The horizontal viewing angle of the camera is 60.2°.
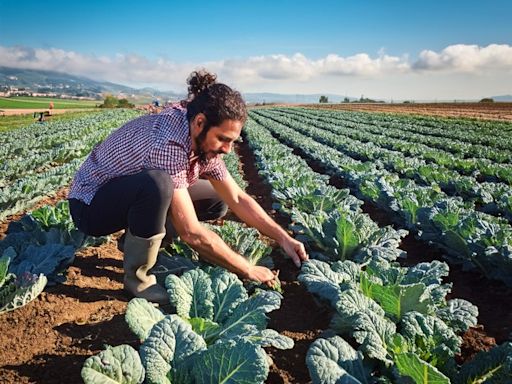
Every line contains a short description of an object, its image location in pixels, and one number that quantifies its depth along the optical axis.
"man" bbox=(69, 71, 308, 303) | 2.77
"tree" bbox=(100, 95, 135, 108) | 62.30
